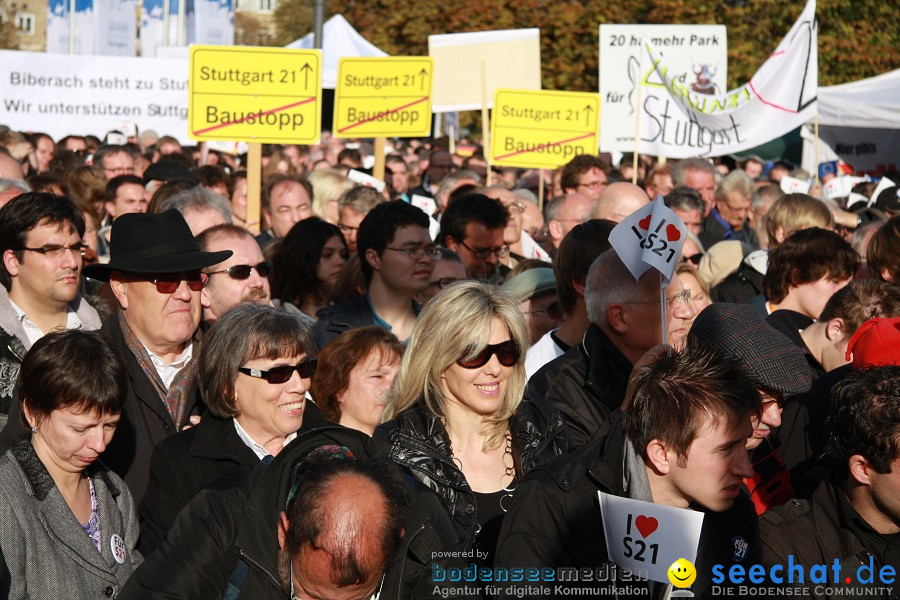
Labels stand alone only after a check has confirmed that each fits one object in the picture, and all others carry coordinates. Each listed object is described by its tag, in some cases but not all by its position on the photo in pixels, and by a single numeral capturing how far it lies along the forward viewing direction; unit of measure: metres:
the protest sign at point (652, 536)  2.84
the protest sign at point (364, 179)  10.11
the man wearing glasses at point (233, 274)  5.47
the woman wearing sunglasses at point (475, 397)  3.74
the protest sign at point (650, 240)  4.22
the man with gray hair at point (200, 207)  6.43
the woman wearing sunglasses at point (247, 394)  3.91
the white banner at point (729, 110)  12.92
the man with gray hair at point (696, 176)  11.12
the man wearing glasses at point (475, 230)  7.25
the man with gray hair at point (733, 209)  10.54
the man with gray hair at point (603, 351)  4.12
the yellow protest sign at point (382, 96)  10.54
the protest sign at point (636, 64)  13.81
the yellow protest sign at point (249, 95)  8.81
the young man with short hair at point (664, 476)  3.06
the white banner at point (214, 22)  22.30
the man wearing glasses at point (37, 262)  4.91
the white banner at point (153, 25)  24.80
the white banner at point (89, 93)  15.80
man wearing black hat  4.43
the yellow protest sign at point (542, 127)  10.75
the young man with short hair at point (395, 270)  6.21
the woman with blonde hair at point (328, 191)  9.39
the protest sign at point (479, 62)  13.82
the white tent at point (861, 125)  16.08
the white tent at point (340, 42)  22.03
